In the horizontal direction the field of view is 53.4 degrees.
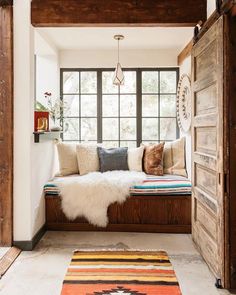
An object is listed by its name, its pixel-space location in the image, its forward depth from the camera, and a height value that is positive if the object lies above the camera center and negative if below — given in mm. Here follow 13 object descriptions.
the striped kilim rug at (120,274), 1775 -1100
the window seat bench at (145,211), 2796 -821
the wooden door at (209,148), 1779 -50
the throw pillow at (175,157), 3352 -205
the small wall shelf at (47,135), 2523 +102
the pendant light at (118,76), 3236 +924
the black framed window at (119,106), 3709 +584
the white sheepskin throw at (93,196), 2773 -629
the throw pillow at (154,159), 3254 -229
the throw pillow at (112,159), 3299 -227
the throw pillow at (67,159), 3291 -225
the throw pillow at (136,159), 3307 -229
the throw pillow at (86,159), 3281 -224
